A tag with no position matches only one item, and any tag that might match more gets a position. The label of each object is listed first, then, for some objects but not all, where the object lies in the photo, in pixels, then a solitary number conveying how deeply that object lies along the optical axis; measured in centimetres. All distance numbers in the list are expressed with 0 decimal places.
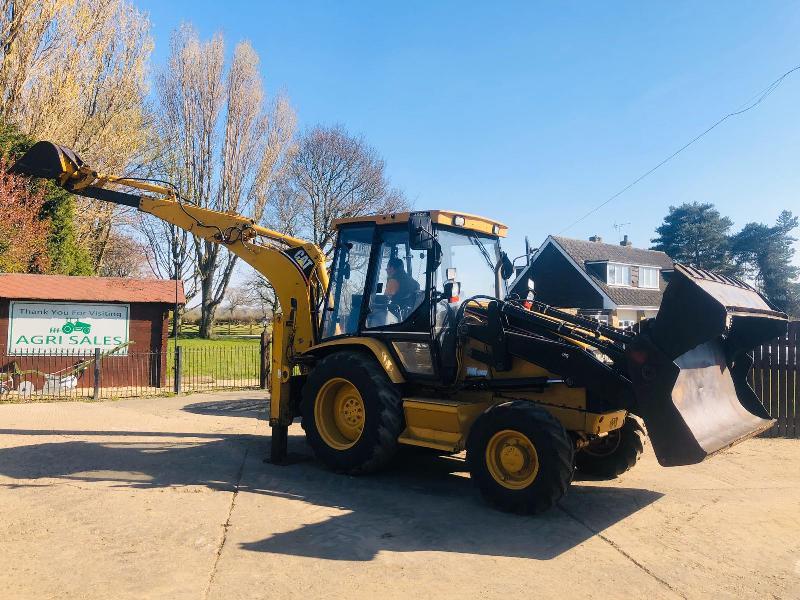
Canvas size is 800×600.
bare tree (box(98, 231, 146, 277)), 3725
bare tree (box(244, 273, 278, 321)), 3809
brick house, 3217
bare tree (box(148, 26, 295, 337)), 3180
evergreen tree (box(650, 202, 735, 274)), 4775
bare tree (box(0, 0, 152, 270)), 2016
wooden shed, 1474
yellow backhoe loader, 542
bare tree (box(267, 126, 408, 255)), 3391
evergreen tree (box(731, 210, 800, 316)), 4712
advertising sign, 1477
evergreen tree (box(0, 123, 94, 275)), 1873
